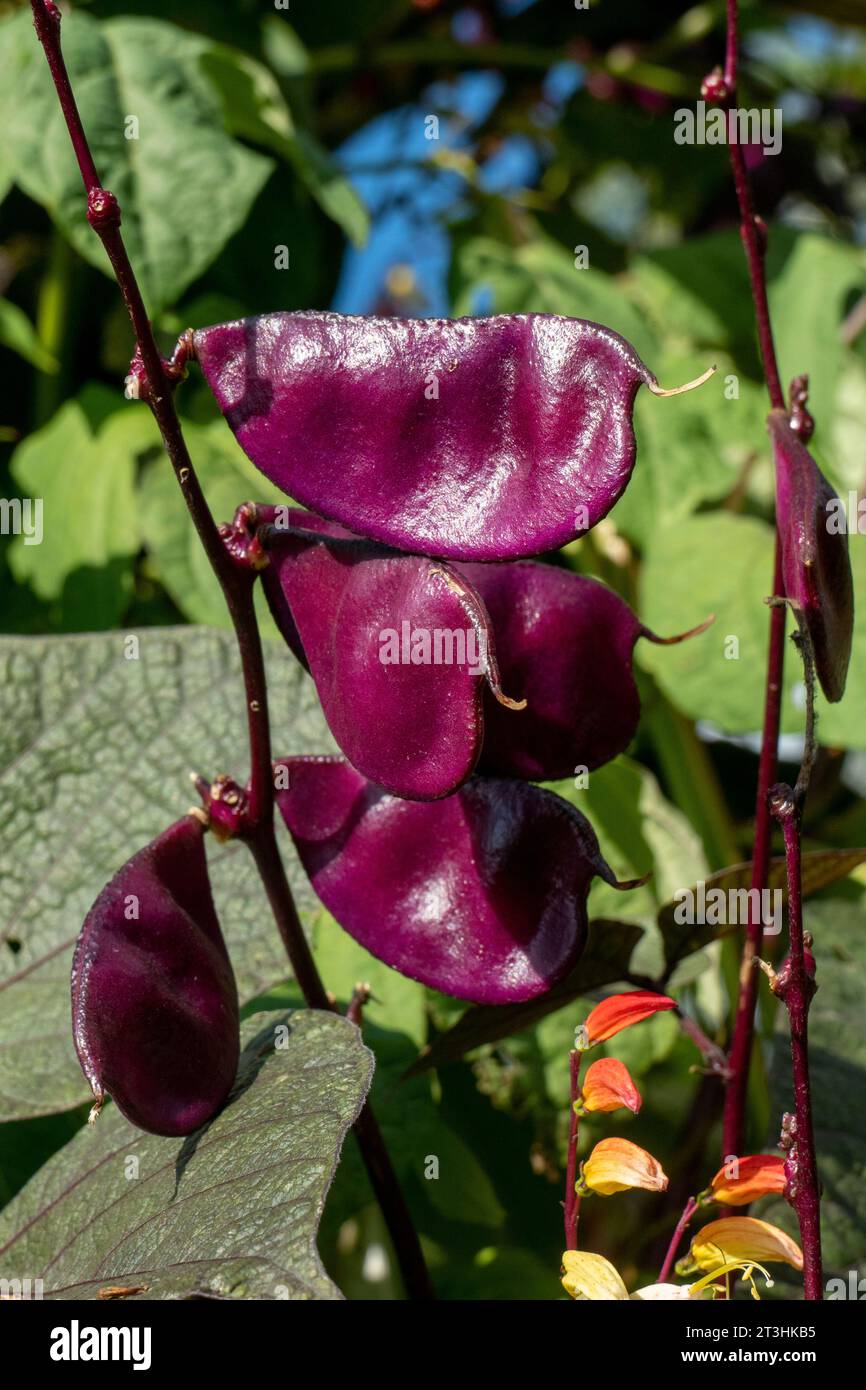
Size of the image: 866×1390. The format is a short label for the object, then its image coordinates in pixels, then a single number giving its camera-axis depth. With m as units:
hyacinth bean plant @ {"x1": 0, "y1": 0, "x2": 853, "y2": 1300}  0.50
